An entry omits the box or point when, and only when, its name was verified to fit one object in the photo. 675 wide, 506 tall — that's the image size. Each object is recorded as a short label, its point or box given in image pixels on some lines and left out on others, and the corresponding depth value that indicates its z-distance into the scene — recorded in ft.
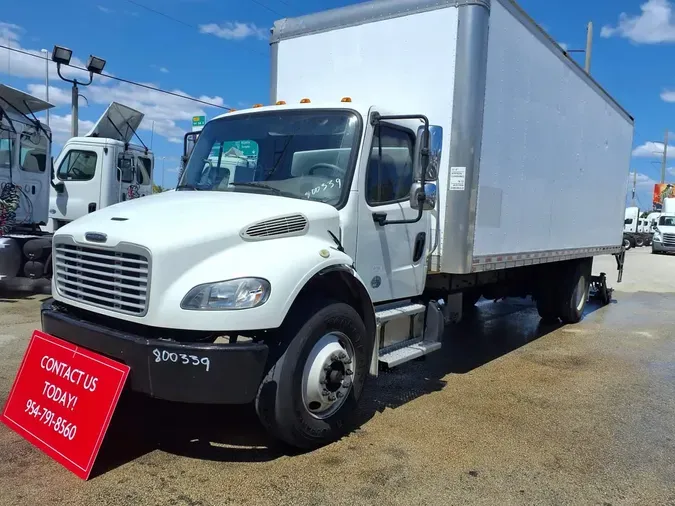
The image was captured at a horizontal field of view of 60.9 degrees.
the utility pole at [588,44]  71.36
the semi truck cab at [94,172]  36.73
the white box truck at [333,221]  11.18
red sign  11.12
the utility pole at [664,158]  202.08
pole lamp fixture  39.40
